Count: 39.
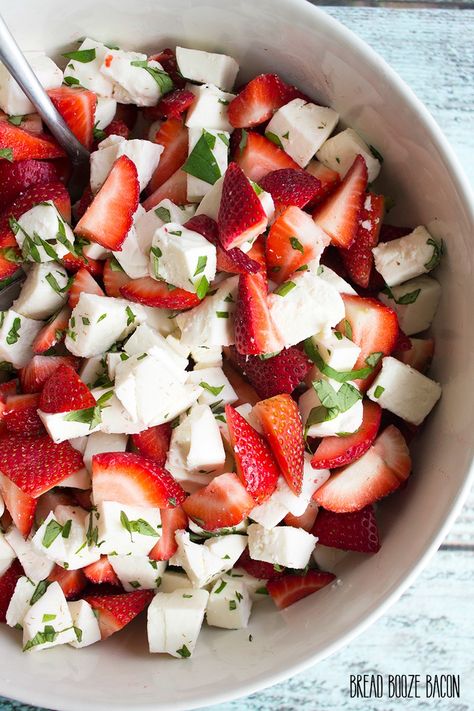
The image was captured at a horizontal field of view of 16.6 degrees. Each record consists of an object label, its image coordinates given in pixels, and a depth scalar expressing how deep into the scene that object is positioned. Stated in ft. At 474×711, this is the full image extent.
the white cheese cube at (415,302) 1.95
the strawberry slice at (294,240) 1.92
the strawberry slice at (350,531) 1.93
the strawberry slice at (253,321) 1.88
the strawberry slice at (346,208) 1.95
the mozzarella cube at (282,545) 1.92
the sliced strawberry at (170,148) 2.00
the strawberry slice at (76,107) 1.97
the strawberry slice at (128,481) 1.90
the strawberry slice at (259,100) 1.97
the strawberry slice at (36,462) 1.90
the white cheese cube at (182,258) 1.88
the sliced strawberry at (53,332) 1.95
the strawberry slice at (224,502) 1.90
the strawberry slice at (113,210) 1.93
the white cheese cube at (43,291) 1.95
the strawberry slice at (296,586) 1.96
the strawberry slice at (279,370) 1.92
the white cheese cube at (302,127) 1.97
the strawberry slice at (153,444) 1.95
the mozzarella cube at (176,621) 1.92
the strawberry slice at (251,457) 1.89
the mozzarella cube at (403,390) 1.93
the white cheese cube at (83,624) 1.92
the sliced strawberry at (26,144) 1.94
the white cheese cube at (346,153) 1.97
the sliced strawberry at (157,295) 1.93
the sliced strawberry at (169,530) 1.94
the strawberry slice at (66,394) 1.89
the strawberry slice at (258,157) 1.97
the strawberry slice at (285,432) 1.90
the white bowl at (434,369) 1.87
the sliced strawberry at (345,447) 1.92
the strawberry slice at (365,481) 1.93
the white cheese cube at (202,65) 1.98
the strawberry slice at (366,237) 1.96
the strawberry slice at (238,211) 1.87
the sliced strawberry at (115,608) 1.93
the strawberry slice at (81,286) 1.96
